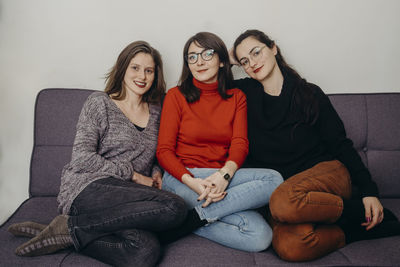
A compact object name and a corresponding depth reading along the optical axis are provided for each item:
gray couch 1.64
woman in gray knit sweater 1.17
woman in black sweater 1.21
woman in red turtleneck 1.34
